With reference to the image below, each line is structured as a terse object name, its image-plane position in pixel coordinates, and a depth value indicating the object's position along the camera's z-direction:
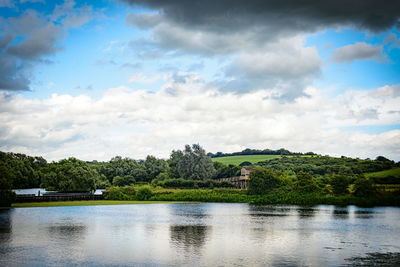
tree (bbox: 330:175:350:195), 87.81
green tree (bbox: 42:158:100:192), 102.22
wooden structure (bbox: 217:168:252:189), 120.75
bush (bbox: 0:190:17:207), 65.50
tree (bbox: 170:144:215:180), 127.44
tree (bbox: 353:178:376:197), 82.12
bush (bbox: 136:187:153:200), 94.31
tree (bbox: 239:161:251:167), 170.76
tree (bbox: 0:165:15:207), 63.35
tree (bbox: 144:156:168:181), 142.75
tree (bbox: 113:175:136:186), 133.12
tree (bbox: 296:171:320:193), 88.06
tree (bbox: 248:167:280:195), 93.38
